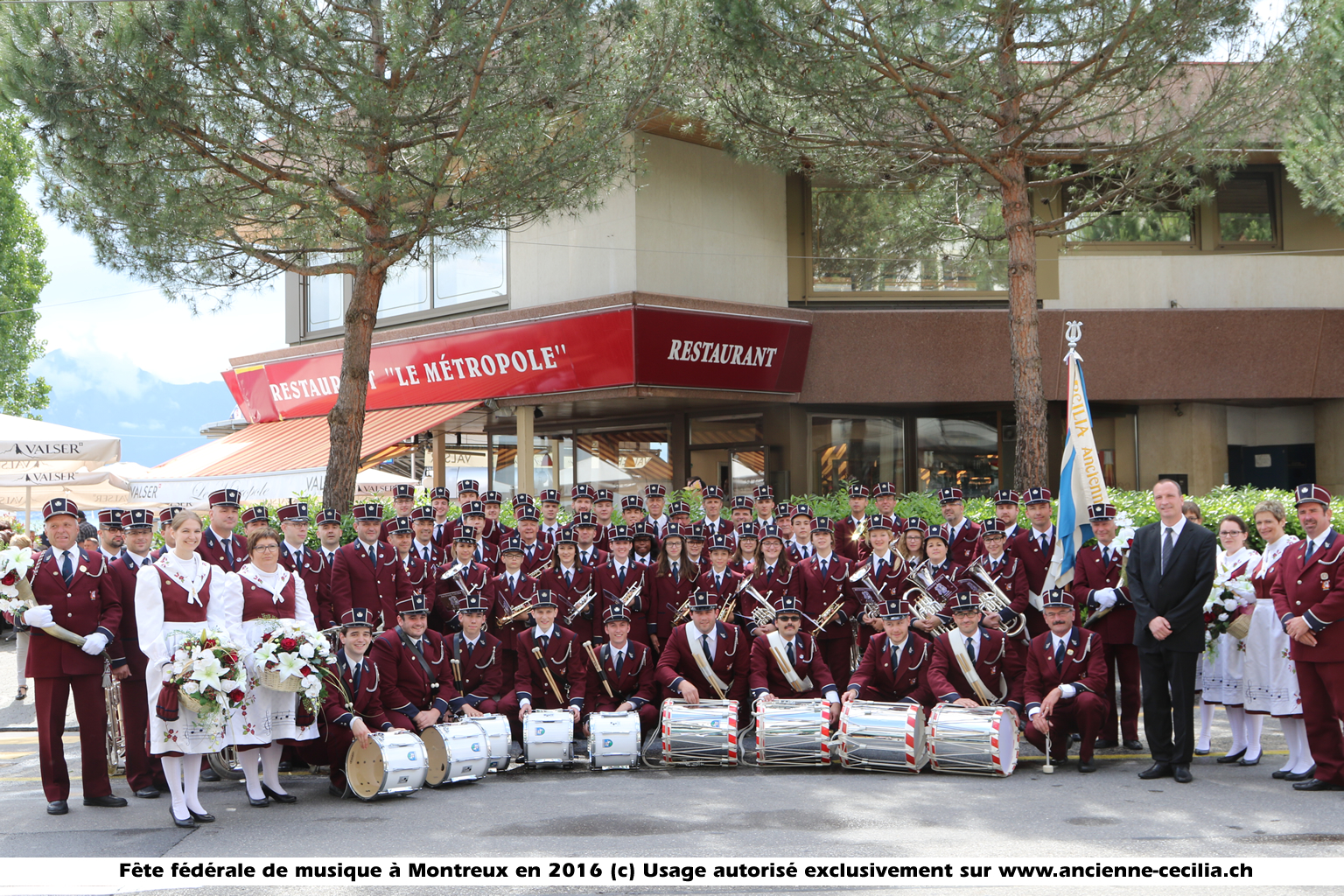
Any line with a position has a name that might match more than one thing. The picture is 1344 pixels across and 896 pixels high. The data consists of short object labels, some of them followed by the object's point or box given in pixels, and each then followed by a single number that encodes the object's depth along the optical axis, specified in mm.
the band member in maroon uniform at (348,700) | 8641
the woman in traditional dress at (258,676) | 8148
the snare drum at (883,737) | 8922
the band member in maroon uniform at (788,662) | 10234
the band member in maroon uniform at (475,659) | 10273
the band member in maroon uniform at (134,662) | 8906
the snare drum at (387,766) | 8289
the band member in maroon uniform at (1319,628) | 8273
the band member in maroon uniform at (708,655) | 10320
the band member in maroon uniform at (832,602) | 11195
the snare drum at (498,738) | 9164
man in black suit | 8750
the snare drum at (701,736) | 9352
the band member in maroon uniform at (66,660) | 8312
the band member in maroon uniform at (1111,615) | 9914
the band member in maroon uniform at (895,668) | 9859
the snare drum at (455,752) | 8742
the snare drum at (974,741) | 8750
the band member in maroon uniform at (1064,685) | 9055
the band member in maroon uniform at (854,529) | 12711
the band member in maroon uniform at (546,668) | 10188
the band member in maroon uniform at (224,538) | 9961
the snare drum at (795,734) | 9203
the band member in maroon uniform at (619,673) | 10383
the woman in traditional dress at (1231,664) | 9422
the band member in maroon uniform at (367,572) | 11312
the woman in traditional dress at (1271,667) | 8898
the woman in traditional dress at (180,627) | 7758
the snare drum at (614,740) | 9328
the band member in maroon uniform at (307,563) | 11125
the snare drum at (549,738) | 9289
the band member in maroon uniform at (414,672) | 9148
